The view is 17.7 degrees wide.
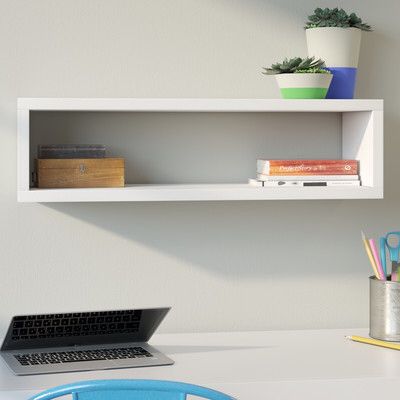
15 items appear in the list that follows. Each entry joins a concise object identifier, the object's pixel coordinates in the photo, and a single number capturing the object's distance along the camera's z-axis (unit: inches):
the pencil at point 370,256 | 139.2
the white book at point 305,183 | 136.0
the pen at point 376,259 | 138.3
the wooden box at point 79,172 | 130.9
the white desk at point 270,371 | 114.5
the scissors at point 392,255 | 138.3
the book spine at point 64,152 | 132.5
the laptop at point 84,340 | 121.7
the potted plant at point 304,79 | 134.1
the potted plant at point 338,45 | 138.6
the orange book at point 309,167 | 136.1
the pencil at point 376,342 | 132.2
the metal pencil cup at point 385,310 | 135.2
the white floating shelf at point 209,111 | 127.9
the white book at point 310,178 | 136.1
